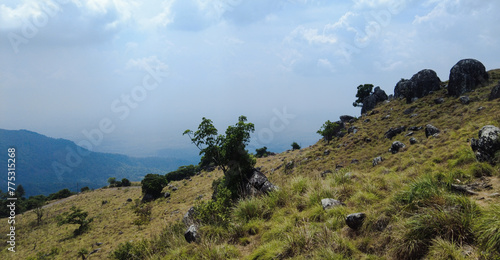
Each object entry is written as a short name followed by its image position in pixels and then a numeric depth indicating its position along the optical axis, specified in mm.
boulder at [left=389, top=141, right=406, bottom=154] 27272
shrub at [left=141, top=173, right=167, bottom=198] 52719
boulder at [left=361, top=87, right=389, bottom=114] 65875
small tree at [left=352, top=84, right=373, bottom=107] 78750
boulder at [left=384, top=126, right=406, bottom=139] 35219
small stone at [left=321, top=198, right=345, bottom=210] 7182
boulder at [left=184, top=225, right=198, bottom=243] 8016
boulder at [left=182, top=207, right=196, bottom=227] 10094
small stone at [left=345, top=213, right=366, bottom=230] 5809
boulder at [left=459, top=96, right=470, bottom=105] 35062
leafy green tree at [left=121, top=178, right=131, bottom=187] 91312
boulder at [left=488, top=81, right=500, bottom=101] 30547
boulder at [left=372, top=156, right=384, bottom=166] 25320
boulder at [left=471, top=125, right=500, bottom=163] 9133
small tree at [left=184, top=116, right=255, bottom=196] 18467
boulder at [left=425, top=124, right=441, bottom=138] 26798
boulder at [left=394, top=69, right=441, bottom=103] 48812
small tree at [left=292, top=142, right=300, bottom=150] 86981
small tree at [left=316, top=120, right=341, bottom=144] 50531
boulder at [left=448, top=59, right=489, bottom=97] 40094
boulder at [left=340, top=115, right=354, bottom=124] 60594
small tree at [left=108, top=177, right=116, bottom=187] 93838
